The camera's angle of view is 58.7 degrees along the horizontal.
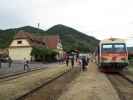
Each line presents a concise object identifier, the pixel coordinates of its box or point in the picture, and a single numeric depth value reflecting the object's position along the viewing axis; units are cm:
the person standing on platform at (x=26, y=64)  1482
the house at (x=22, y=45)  3179
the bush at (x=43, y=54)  2903
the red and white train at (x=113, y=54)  1200
